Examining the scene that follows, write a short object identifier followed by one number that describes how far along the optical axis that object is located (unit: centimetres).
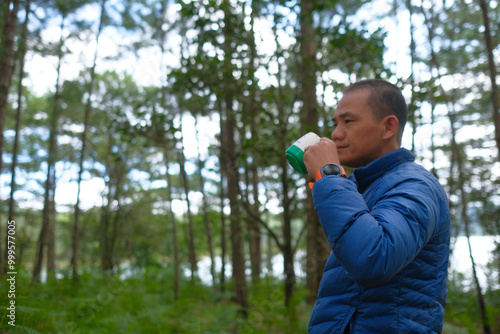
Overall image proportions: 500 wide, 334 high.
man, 109
